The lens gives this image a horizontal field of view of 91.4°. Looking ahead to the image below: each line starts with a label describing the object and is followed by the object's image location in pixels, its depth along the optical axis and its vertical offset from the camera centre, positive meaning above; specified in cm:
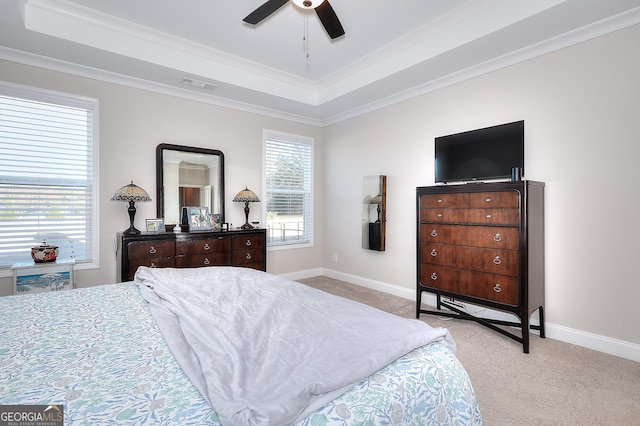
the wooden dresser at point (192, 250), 321 -43
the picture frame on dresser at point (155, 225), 357 -14
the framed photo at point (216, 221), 400 -11
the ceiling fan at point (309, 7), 219 +145
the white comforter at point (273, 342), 84 -48
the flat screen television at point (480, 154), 302 +60
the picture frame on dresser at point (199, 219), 388 -8
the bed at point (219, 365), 83 -50
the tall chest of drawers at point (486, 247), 262 -33
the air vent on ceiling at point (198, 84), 366 +156
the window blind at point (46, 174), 304 +41
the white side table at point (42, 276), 283 -58
